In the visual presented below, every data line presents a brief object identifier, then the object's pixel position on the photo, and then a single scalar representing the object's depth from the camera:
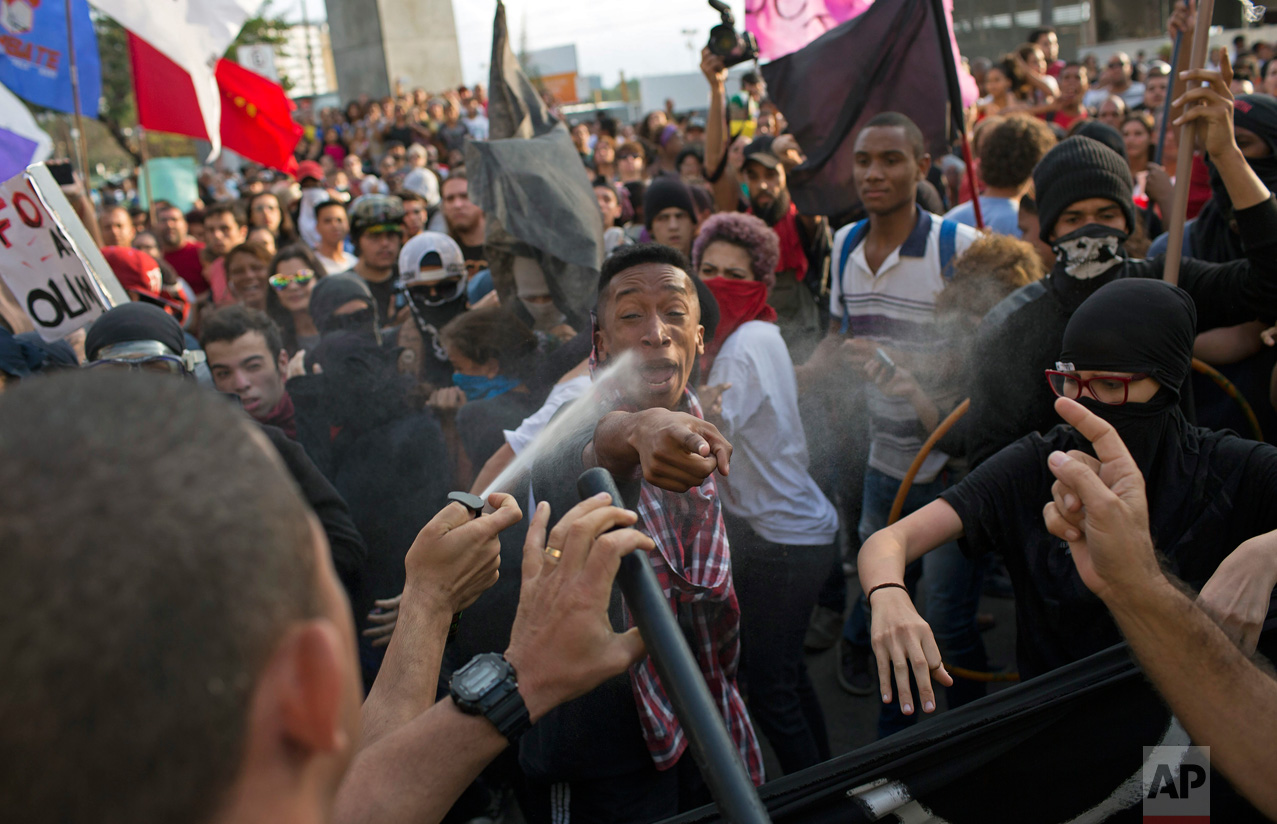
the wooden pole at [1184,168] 2.78
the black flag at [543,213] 4.18
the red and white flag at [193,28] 5.61
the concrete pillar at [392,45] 27.39
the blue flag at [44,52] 5.46
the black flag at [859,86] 4.73
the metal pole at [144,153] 6.99
